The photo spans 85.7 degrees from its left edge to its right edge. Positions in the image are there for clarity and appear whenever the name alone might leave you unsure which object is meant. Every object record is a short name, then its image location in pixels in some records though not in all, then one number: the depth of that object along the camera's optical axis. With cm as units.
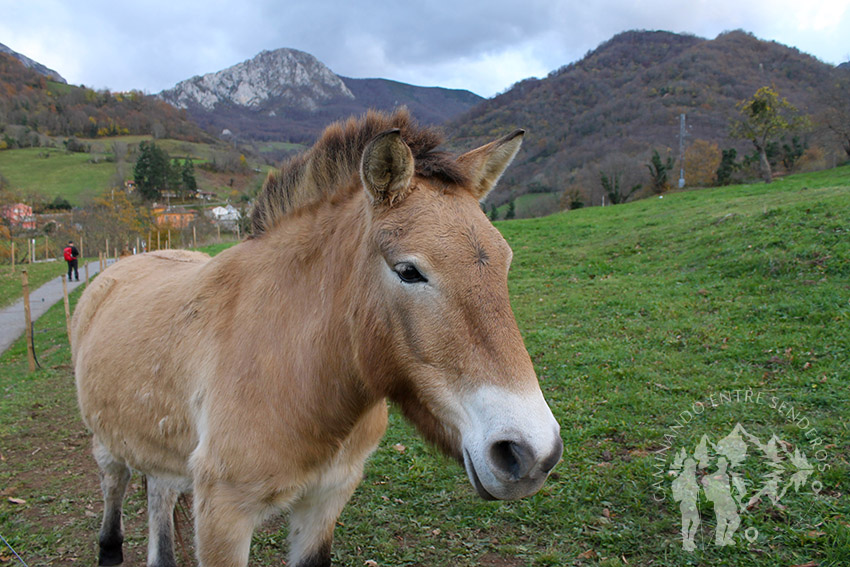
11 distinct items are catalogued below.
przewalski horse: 174
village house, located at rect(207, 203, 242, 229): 4134
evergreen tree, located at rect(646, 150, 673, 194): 3997
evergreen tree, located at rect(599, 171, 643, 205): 4294
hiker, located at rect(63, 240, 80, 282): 2336
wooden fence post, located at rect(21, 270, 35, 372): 962
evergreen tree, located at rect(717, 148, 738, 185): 3462
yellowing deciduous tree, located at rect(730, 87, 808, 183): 2686
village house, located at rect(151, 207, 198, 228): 3748
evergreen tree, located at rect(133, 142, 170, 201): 6053
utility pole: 3866
